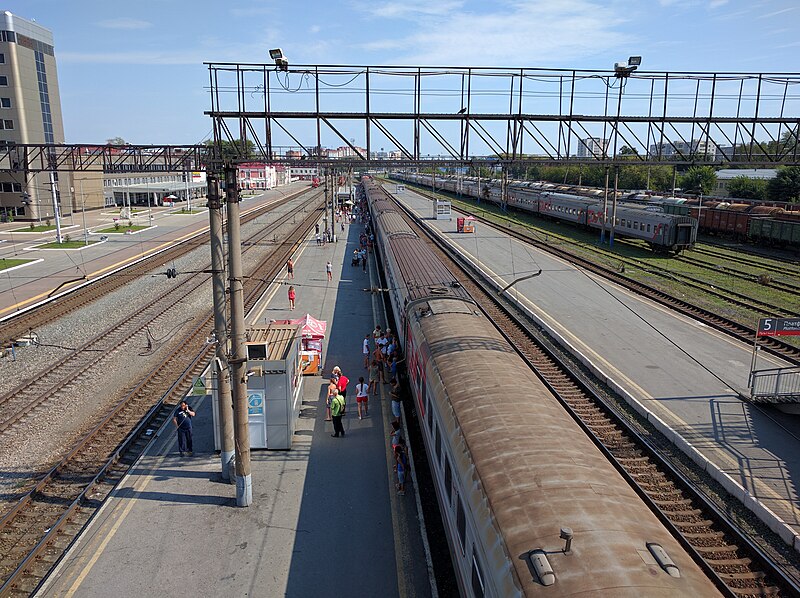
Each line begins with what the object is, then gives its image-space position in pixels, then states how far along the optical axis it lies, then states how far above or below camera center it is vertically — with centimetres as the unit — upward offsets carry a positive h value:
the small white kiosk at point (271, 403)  1380 -538
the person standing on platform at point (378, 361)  1791 -568
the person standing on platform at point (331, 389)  1467 -535
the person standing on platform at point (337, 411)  1419 -570
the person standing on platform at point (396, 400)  1479 -563
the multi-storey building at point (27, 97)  6038 +775
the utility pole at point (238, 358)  1102 -361
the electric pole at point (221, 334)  1119 -317
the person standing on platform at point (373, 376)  1728 -603
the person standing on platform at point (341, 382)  1544 -545
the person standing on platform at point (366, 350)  1912 -574
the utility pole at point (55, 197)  4384 -202
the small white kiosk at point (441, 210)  6144 -391
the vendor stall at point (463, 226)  5256 -480
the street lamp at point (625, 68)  1773 +311
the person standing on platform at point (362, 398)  1559 -593
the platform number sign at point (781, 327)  1578 -406
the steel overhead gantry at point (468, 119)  1570 +153
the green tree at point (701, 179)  7543 -74
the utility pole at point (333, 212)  5052 -349
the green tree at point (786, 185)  6134 -123
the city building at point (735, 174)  7862 -11
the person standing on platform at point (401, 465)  1188 -587
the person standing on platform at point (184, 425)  1330 -570
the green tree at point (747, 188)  6962 -171
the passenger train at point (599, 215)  3966 -338
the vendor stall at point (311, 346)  1870 -552
